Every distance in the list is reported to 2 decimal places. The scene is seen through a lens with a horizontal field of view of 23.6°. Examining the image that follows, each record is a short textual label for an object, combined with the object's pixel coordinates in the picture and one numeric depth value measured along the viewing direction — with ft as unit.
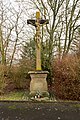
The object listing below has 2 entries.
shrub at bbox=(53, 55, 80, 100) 27.32
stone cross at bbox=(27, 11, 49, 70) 32.71
